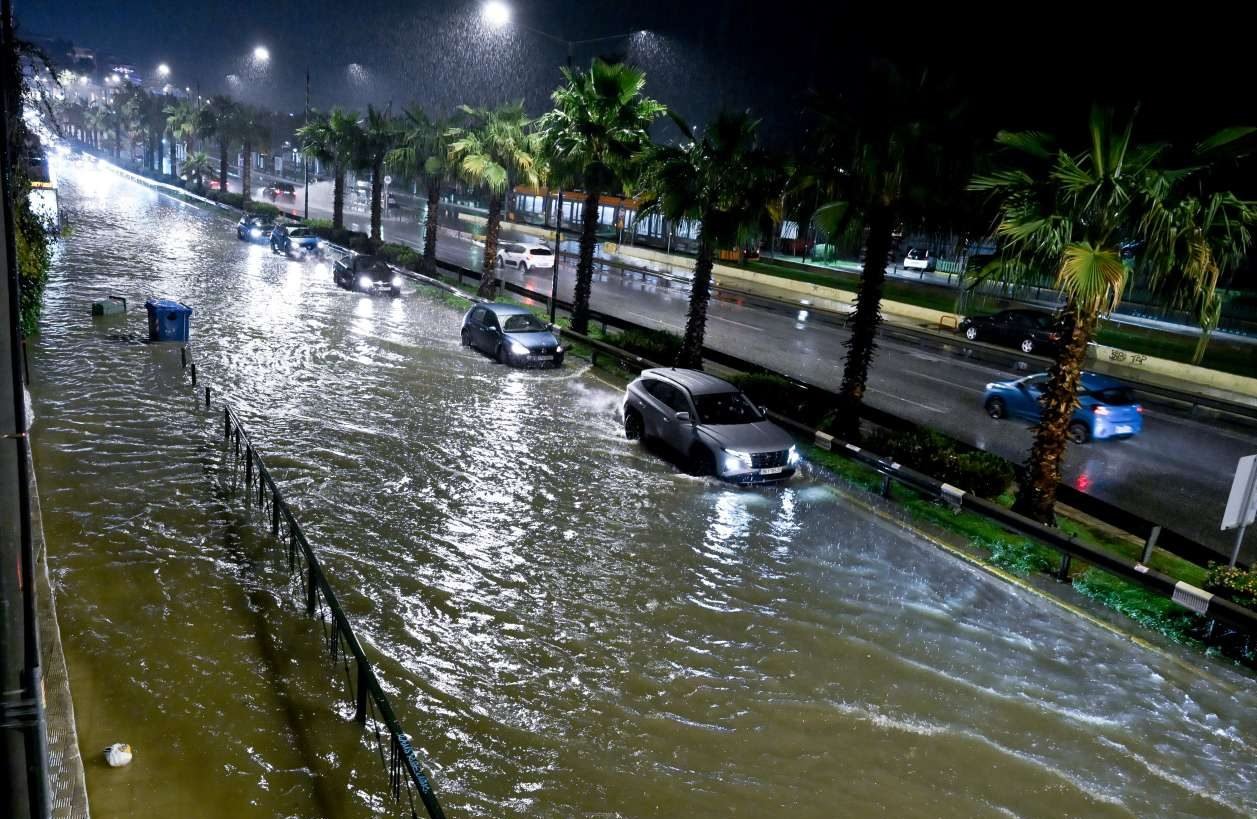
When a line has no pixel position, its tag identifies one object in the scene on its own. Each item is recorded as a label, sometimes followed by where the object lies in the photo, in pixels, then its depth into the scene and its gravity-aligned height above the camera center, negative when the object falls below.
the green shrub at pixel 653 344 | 21.72 -3.06
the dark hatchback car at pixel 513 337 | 21.67 -3.28
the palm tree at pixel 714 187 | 17.83 +0.84
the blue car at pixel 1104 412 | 17.97 -2.67
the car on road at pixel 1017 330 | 30.03 -2.22
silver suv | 13.95 -3.20
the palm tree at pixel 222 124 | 70.75 +3.26
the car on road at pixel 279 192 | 84.18 -1.82
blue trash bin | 20.52 -3.66
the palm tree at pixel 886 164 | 14.31 +1.39
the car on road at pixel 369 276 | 31.92 -3.24
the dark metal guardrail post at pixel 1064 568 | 11.44 -3.73
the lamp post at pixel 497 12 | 33.66 +7.04
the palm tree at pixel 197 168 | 84.56 -0.48
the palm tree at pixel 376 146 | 42.19 +1.86
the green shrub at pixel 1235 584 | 9.80 -3.19
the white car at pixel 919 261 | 55.78 -0.43
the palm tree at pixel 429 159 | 35.38 +1.26
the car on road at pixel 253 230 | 46.22 -3.05
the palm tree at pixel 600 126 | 23.08 +2.25
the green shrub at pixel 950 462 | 13.55 -3.16
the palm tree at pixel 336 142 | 43.28 +1.87
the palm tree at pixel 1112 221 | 10.79 +0.72
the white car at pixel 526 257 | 45.41 -2.66
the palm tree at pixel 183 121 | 78.12 +3.59
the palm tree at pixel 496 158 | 29.42 +1.39
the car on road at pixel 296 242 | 41.75 -3.09
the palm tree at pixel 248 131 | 70.12 +3.01
